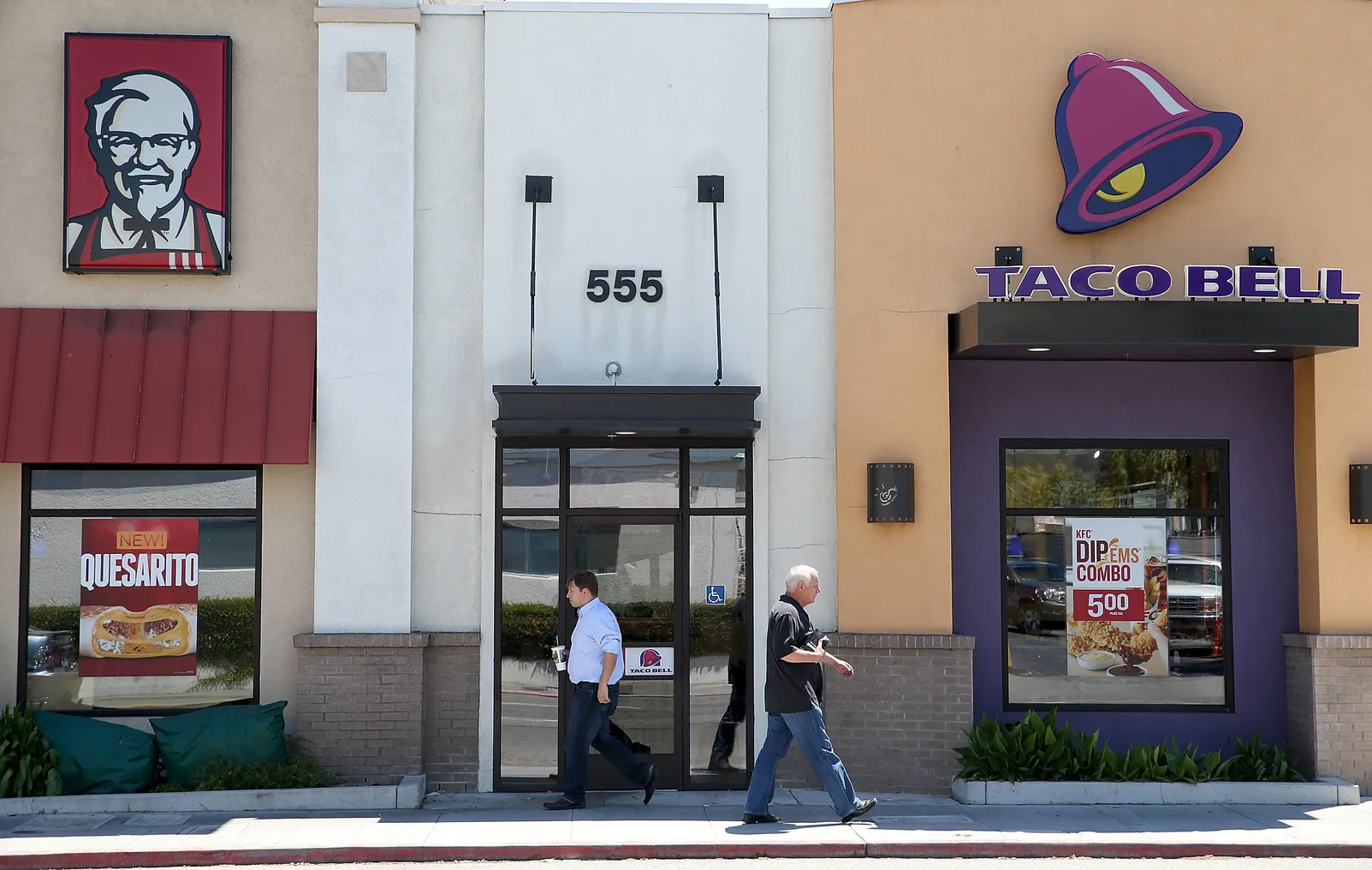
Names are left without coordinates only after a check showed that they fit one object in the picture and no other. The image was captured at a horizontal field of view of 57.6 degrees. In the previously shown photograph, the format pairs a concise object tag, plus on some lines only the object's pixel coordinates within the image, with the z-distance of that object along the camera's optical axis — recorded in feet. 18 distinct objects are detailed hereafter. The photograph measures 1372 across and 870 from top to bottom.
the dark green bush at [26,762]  33.17
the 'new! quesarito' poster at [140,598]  36.52
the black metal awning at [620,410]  35.22
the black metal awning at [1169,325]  34.35
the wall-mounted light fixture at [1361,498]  36.65
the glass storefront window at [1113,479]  38.81
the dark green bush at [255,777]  33.99
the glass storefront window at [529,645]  36.76
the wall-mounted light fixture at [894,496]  36.35
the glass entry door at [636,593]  36.76
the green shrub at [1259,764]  36.37
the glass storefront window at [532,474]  37.09
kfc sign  36.65
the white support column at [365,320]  36.35
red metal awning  35.32
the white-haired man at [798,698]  31.12
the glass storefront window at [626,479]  37.06
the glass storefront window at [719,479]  37.27
